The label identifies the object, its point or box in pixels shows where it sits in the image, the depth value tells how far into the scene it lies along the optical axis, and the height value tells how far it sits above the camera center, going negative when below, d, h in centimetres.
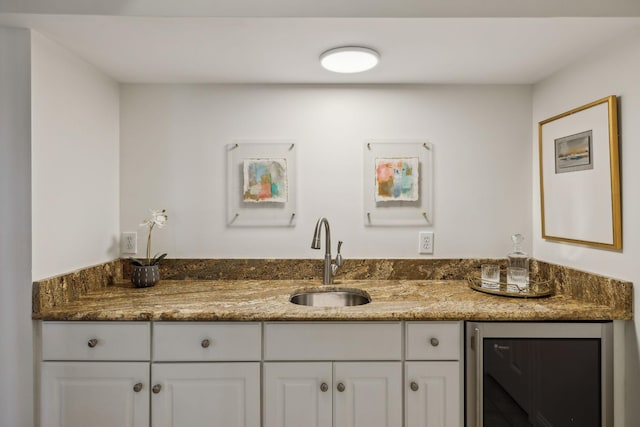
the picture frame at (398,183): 213 +20
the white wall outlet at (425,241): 213 -14
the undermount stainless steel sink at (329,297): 195 -43
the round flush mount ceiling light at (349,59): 163 +73
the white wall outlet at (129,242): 214 -14
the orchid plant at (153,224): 202 -4
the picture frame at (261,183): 213 +20
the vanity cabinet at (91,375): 153 -66
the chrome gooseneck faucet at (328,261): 200 -24
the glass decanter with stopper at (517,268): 183 -28
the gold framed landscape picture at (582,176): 154 +19
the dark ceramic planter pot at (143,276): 195 -31
